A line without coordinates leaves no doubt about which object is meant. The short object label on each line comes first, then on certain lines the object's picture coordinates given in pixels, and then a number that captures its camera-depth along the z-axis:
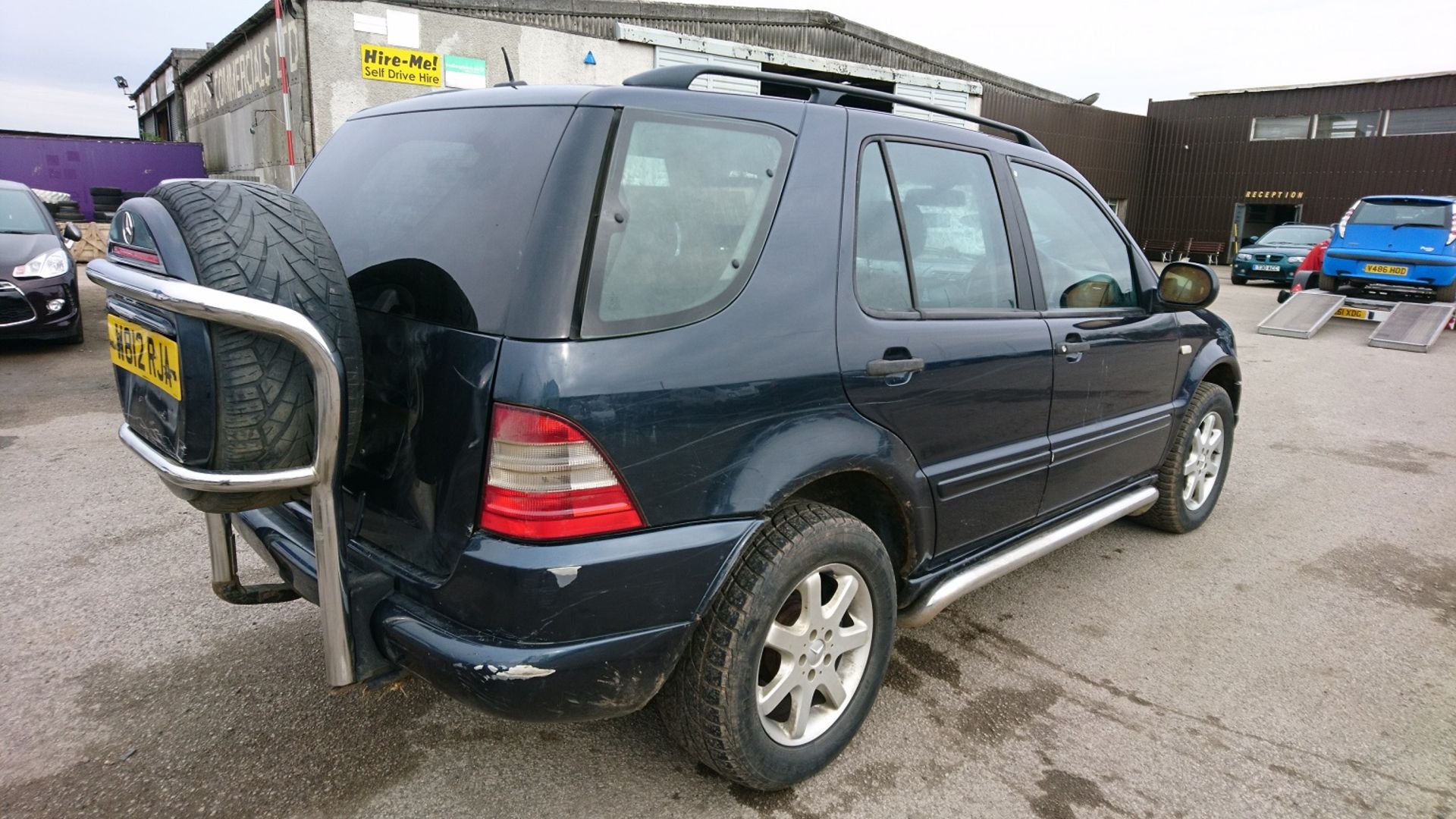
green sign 11.36
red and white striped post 9.88
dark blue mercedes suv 1.83
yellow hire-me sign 10.70
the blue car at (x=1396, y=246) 12.77
